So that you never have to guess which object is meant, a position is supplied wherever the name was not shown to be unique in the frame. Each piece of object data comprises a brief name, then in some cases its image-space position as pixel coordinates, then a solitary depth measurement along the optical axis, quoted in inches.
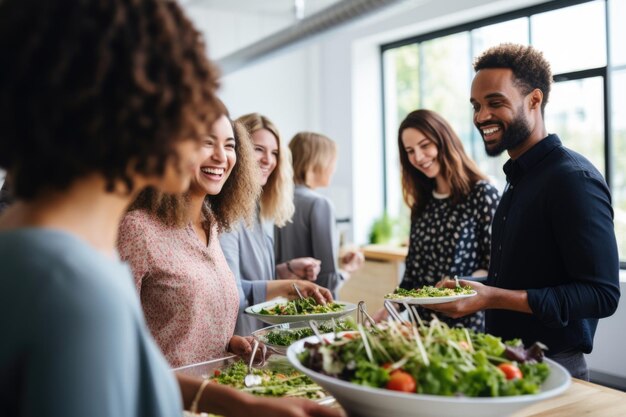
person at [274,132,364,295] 138.6
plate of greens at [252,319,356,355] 71.9
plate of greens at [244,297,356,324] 83.7
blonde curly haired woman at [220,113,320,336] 104.2
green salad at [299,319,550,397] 43.9
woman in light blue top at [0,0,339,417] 27.3
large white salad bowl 40.9
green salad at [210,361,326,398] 59.0
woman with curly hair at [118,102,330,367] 72.9
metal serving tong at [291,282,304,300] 95.5
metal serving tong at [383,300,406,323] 57.8
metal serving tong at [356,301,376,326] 59.9
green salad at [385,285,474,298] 76.9
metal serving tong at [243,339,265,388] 60.8
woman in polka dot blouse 120.1
